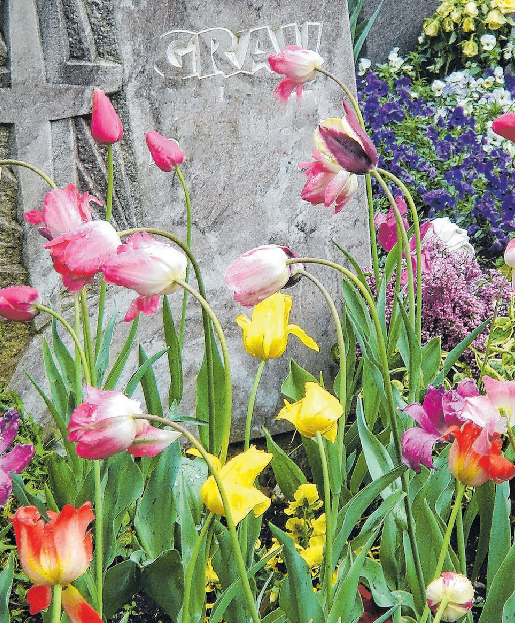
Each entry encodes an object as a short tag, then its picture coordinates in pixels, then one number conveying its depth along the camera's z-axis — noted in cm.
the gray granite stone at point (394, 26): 442
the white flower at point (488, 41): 419
